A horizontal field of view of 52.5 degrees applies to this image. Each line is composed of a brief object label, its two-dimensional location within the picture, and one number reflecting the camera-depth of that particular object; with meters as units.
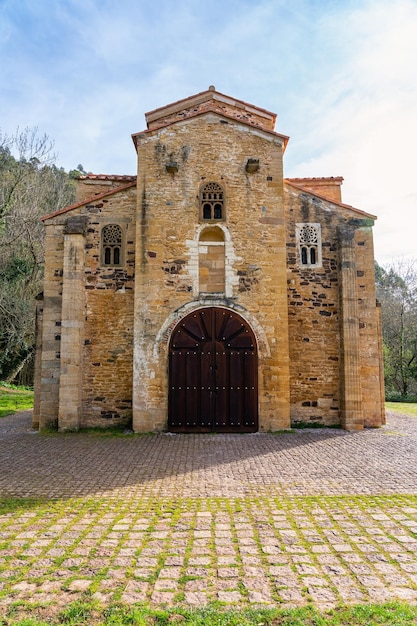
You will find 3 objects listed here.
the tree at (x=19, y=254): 22.72
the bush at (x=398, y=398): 24.67
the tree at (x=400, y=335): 28.14
